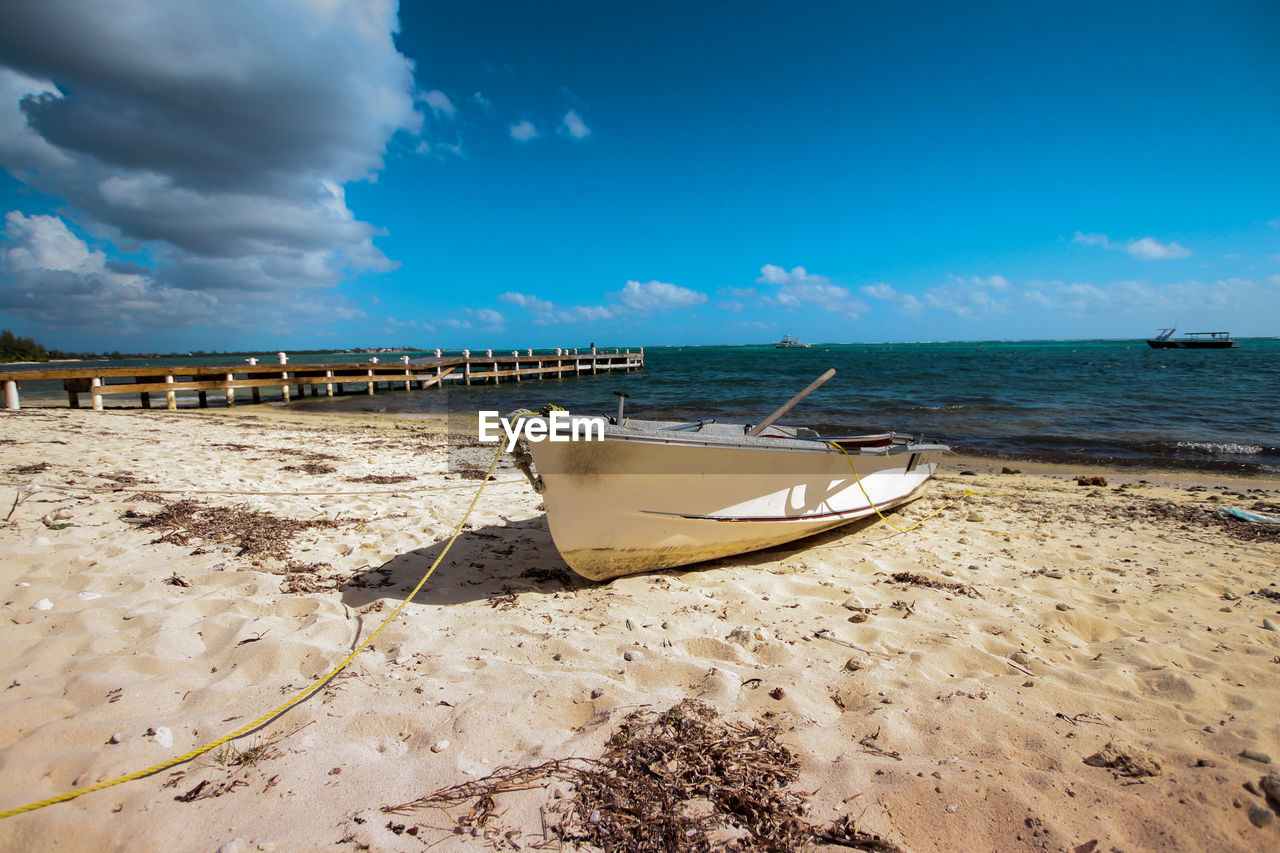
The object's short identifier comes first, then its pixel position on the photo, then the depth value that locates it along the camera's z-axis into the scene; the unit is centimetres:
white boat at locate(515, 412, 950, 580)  382
